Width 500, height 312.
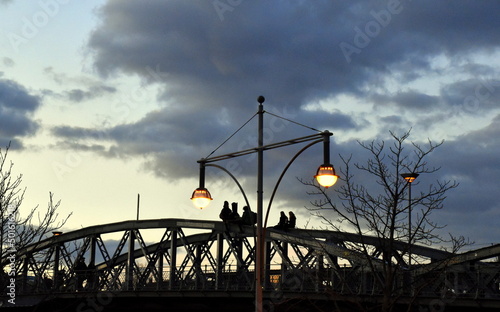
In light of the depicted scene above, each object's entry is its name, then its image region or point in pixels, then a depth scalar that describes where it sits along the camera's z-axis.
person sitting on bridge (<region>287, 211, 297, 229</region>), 43.94
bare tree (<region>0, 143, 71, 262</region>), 28.12
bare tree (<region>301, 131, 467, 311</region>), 24.34
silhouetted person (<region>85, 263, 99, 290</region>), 52.19
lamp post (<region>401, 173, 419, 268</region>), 37.34
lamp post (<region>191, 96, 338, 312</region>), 20.56
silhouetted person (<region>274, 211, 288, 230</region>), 43.28
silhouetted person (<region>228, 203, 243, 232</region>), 42.89
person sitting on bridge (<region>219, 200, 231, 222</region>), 44.75
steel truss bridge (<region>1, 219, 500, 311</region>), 31.55
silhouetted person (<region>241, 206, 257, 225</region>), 43.19
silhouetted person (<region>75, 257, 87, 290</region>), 52.78
